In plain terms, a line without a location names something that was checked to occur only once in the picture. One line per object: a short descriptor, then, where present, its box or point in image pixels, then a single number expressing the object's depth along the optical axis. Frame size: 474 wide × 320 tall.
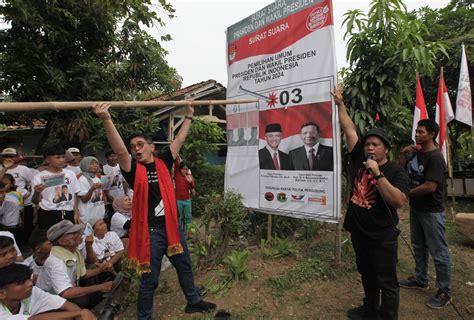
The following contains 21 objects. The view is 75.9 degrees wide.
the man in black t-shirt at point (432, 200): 2.95
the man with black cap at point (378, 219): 2.38
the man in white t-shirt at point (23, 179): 5.08
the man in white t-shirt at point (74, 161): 4.88
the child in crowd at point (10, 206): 4.73
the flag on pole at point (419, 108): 4.95
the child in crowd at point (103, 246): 3.80
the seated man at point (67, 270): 2.86
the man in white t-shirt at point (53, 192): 4.03
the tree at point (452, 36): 8.73
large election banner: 3.33
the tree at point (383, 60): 3.30
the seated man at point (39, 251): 3.02
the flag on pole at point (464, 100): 5.27
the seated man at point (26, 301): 2.11
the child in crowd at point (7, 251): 2.44
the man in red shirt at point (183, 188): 6.17
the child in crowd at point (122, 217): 4.61
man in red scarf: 2.74
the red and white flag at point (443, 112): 4.90
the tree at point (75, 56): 6.04
